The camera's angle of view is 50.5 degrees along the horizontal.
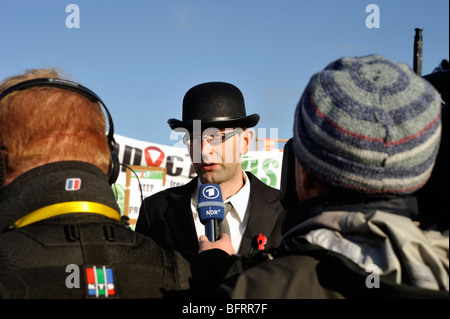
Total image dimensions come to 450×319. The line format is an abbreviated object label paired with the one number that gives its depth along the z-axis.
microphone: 2.73
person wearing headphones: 1.53
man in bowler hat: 3.68
